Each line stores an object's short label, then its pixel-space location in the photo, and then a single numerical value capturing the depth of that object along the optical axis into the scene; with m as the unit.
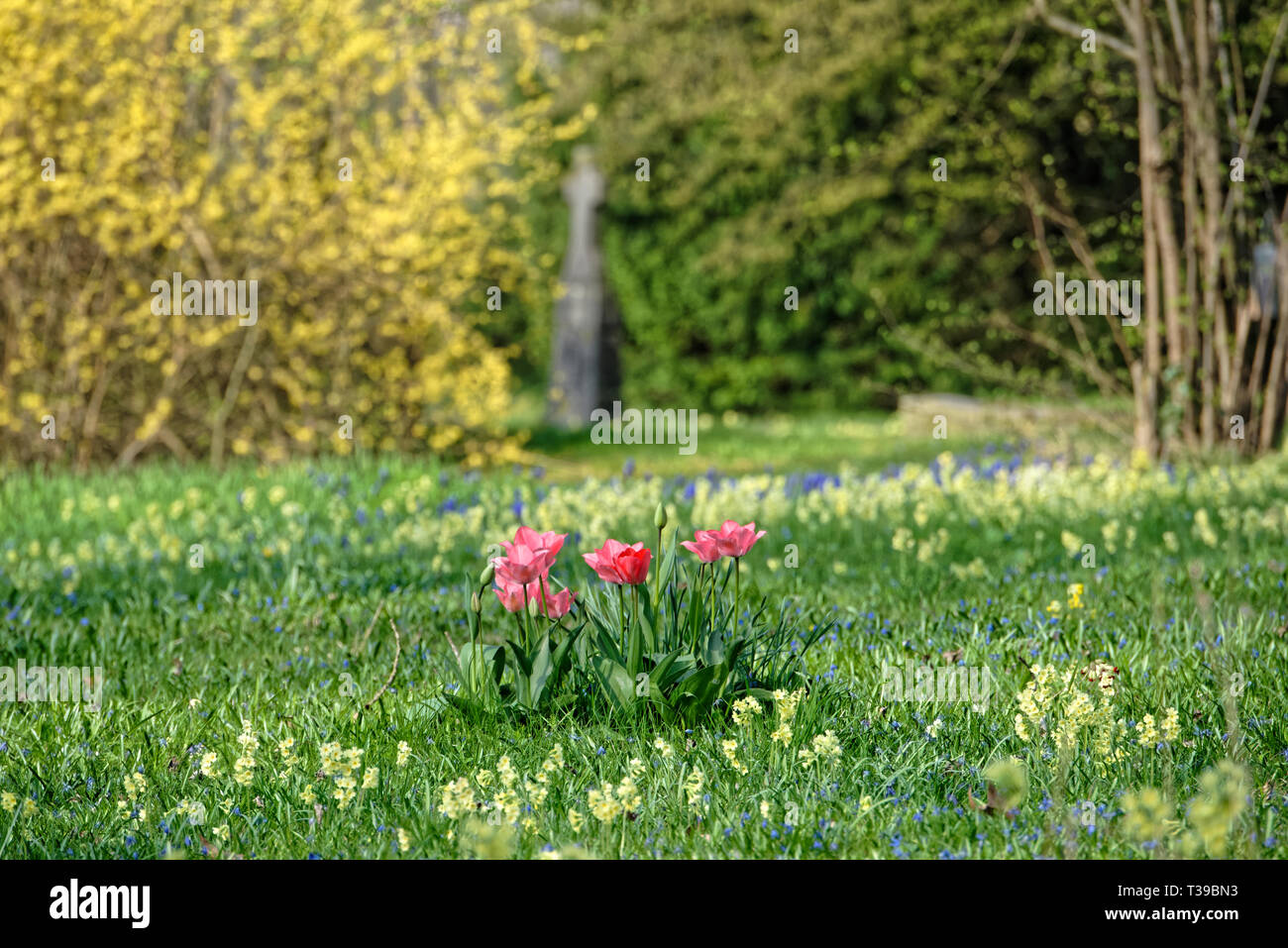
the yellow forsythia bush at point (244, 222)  7.83
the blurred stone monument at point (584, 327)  13.67
